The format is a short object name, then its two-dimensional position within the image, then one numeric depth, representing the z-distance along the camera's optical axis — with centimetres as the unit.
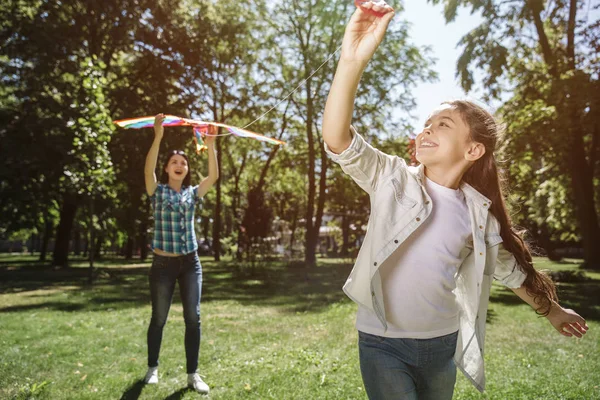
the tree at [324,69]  2605
